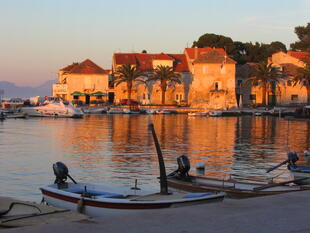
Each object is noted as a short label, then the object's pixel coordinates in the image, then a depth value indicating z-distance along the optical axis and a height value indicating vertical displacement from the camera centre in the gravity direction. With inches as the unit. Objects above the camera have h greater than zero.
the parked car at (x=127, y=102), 4098.9 +23.6
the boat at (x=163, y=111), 3937.0 -43.9
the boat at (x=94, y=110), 3986.2 -39.3
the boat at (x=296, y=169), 753.6 -87.2
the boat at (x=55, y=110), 3452.3 -38.6
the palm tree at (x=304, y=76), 3607.3 +207.6
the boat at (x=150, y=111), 3940.7 -41.3
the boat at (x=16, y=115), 3463.6 -71.5
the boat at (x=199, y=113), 3812.5 -51.0
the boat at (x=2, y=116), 3186.0 -71.8
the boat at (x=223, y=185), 605.4 -93.0
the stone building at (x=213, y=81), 4028.1 +184.8
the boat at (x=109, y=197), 471.2 -86.6
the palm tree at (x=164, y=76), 3961.6 +214.5
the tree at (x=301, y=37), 5034.5 +682.4
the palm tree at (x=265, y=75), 3865.7 +222.5
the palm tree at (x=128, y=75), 3922.2 +221.2
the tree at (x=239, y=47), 4975.4 +553.3
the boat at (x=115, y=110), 3936.8 -40.3
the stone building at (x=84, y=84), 4259.4 +159.3
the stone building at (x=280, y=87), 4158.5 +149.1
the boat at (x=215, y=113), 3841.3 -53.1
